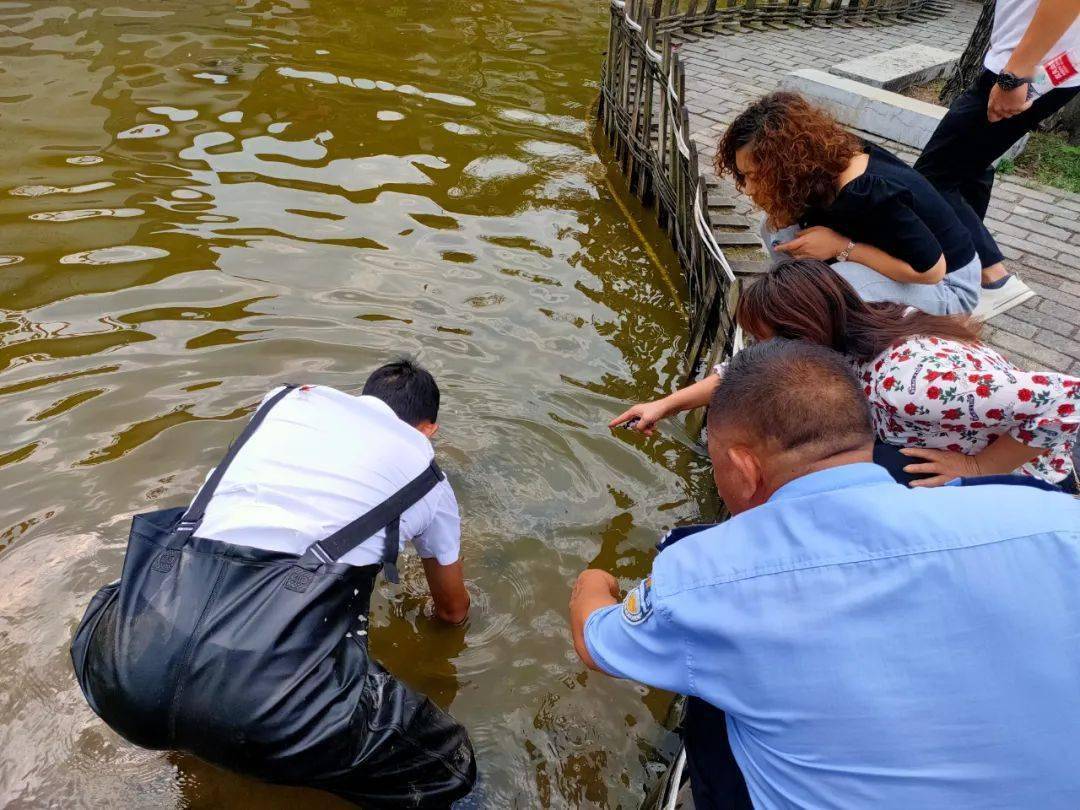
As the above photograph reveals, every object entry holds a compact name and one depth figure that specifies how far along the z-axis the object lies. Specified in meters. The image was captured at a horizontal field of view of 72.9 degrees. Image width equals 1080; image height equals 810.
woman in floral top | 2.32
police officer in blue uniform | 1.25
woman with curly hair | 2.95
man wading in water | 1.90
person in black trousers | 3.22
